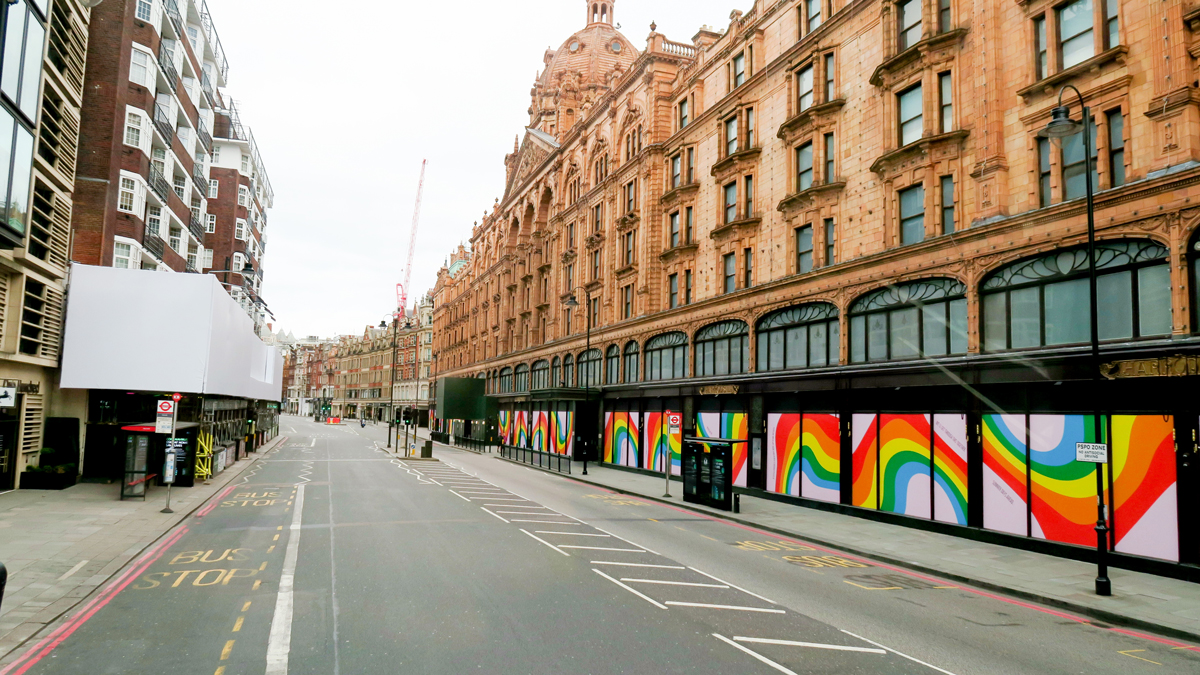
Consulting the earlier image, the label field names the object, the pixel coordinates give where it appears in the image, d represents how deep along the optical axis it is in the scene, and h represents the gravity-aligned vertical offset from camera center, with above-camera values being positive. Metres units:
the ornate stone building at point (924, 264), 15.31 +4.60
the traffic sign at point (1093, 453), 12.91 -0.61
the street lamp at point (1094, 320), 12.58 +1.80
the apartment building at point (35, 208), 18.44 +5.46
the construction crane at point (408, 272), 177.75 +33.44
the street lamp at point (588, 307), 40.08 +5.87
